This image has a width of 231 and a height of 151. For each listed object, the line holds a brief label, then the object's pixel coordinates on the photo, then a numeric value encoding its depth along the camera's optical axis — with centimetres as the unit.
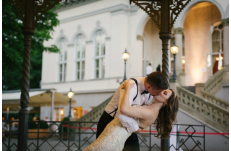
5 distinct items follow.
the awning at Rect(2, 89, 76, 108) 1995
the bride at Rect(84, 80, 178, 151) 371
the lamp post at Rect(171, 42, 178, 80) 1864
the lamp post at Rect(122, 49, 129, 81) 1970
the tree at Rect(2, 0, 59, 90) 1538
